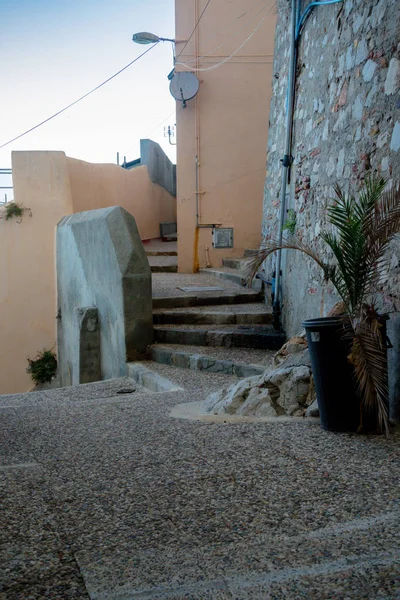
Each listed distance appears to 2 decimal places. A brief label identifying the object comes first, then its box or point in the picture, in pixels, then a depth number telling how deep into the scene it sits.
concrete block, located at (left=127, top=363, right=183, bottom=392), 5.23
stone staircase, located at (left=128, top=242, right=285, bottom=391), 5.73
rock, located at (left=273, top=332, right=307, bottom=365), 4.15
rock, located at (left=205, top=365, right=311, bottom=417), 3.75
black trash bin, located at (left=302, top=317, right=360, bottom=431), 3.18
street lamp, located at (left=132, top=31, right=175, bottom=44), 10.46
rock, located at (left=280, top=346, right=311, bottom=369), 3.90
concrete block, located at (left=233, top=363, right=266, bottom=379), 5.21
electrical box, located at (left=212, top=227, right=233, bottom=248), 10.27
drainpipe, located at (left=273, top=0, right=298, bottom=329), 6.18
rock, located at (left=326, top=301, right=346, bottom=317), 3.66
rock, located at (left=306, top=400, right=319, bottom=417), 3.56
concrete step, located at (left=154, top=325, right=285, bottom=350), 6.21
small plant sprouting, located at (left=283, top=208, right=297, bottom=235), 6.08
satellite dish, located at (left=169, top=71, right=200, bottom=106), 9.80
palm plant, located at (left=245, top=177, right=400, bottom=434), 3.02
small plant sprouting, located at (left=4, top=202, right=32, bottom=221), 10.93
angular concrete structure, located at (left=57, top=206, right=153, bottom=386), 6.39
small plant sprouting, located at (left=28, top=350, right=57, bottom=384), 10.95
